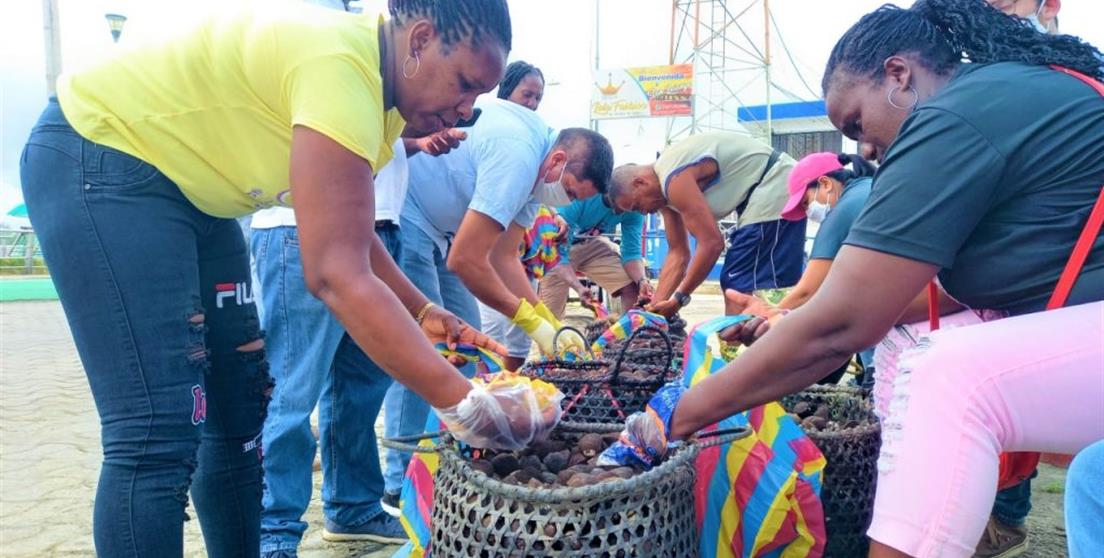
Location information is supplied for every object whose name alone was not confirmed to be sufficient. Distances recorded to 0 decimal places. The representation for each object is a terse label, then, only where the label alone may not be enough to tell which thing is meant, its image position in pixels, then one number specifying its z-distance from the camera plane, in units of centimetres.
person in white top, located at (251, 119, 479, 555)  234
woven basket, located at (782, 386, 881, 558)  206
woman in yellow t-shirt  141
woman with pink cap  274
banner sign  2611
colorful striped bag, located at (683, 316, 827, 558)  172
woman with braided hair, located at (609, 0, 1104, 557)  134
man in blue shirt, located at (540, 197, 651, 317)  532
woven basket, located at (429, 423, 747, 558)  134
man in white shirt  284
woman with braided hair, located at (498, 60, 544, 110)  408
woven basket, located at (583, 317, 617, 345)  417
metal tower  2433
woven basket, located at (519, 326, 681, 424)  212
